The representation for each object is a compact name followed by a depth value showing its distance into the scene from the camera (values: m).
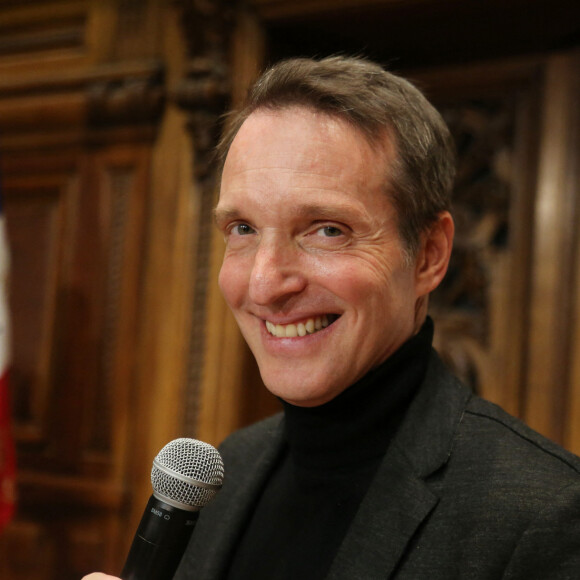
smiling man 0.83
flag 1.45
